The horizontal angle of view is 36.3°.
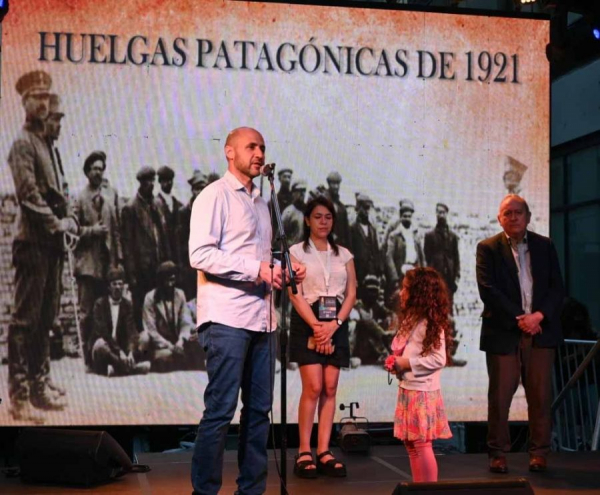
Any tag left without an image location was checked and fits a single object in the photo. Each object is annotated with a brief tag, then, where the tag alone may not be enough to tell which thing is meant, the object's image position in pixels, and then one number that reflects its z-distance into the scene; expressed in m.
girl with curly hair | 4.16
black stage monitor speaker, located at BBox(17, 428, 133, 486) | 4.85
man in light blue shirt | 3.75
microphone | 3.78
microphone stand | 3.74
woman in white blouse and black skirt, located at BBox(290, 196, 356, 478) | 5.21
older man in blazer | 5.38
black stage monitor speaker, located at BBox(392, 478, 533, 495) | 3.28
